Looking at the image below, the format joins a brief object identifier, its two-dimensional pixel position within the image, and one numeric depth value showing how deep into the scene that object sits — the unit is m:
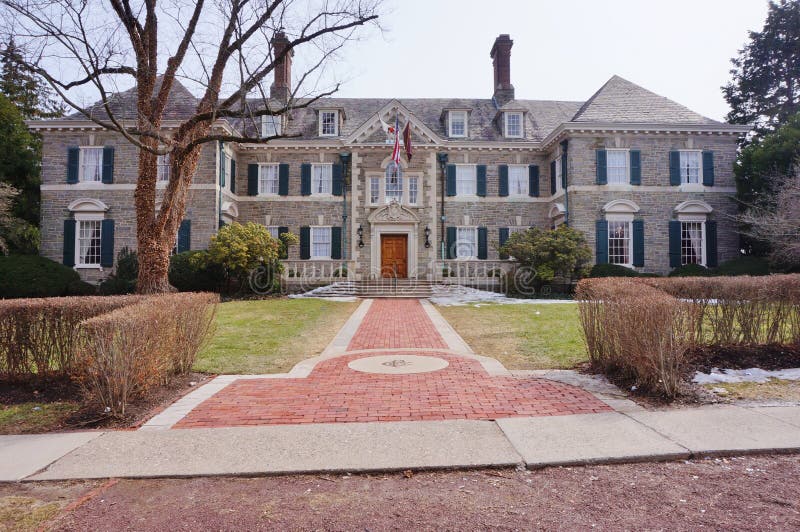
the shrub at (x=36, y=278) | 18.44
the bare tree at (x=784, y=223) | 17.30
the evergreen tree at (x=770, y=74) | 29.38
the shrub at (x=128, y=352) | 4.72
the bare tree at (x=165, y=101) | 9.06
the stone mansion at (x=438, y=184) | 21.36
